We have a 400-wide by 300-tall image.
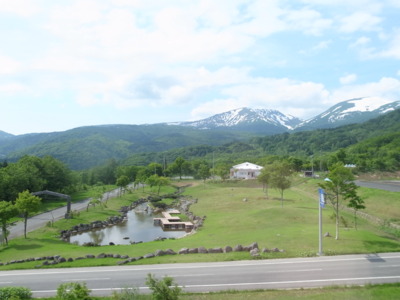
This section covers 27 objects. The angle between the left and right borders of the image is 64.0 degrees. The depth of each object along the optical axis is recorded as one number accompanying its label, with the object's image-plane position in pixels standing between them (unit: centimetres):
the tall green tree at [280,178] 4909
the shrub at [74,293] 1556
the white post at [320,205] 2374
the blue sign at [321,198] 2548
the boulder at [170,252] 2536
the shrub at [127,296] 1436
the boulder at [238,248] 2504
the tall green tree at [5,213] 3076
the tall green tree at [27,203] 3428
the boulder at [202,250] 2519
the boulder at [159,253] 2511
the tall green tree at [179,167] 11188
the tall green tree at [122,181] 7075
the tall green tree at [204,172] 8412
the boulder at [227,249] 2500
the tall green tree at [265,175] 5642
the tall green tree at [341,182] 2855
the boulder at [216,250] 2506
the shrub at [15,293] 1644
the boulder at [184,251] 2525
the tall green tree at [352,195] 2866
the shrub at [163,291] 1337
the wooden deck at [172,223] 4579
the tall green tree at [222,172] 8931
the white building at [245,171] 10212
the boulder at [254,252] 2353
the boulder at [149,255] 2478
